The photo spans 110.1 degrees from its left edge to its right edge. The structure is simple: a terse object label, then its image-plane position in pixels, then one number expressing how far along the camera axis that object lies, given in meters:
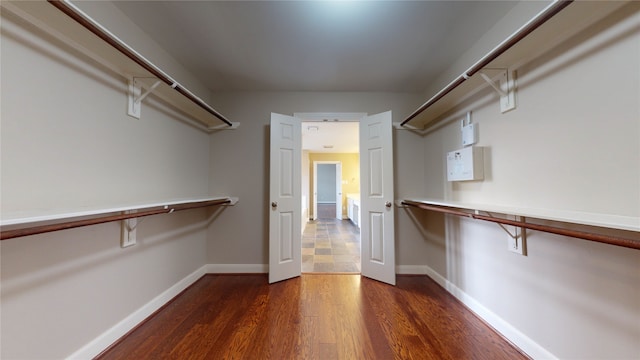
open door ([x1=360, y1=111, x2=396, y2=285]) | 2.59
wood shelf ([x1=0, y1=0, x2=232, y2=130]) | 1.02
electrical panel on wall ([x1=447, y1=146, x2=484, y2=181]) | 1.82
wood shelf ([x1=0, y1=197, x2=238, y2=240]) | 0.85
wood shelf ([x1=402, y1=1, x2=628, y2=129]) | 1.01
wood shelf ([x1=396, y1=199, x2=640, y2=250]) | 0.79
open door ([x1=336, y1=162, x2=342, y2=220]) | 7.91
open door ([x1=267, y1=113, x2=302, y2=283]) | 2.63
